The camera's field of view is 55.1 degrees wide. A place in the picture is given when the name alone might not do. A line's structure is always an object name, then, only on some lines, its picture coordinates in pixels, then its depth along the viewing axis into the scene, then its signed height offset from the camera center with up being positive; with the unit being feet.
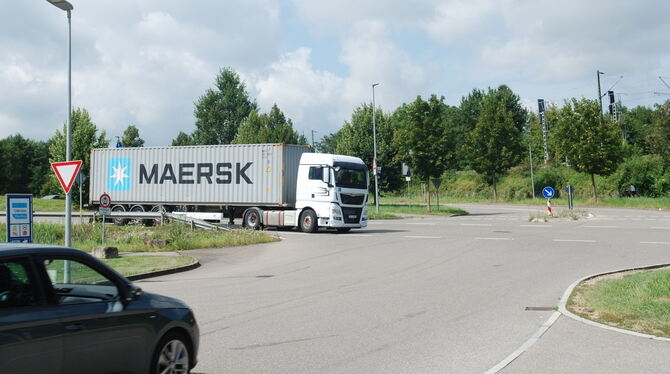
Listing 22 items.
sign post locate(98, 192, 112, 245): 76.22 +2.15
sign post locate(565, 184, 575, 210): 127.26 +2.15
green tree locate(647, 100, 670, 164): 168.02 +18.74
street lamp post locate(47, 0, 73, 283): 45.32 +11.19
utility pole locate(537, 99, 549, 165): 227.94 +29.70
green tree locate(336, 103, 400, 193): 172.96 +19.45
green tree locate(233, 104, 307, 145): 218.59 +29.13
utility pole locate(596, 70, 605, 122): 209.29 +36.46
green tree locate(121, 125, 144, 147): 248.73 +32.08
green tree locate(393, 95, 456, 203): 148.25 +15.89
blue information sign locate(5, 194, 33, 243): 37.04 +0.25
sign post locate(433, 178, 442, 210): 133.39 +5.59
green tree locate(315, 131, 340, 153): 384.17 +42.26
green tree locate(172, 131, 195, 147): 324.39 +40.66
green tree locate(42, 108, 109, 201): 179.63 +22.39
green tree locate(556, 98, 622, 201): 171.63 +17.40
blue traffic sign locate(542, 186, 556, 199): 112.06 +2.35
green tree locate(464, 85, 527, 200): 187.73 +19.01
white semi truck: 86.58 +4.73
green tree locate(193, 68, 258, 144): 261.24 +42.76
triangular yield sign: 42.06 +3.25
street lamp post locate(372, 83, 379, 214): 137.95 +8.62
